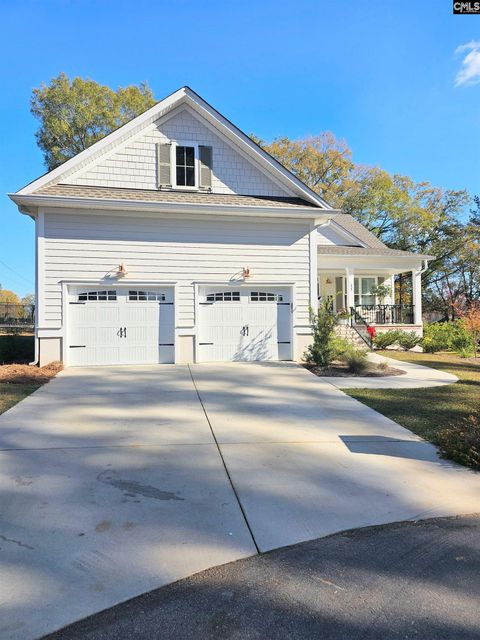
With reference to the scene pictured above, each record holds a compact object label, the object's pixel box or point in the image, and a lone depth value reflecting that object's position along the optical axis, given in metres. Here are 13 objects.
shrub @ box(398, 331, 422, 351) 17.03
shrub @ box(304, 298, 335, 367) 11.38
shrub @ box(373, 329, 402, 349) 16.89
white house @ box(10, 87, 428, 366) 11.71
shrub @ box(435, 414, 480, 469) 4.82
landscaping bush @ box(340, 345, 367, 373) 10.94
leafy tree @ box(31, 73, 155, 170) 28.91
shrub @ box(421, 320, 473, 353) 16.94
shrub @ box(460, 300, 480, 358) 16.44
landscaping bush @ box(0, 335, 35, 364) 12.61
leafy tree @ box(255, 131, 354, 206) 33.62
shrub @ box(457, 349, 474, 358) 15.66
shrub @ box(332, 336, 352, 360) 11.59
